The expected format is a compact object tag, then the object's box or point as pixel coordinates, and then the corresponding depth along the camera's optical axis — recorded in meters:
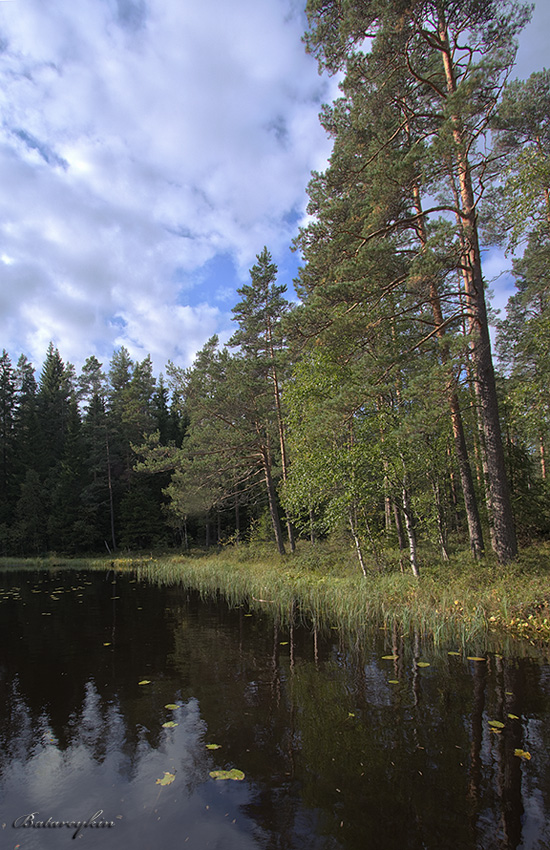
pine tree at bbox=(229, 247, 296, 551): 20.61
